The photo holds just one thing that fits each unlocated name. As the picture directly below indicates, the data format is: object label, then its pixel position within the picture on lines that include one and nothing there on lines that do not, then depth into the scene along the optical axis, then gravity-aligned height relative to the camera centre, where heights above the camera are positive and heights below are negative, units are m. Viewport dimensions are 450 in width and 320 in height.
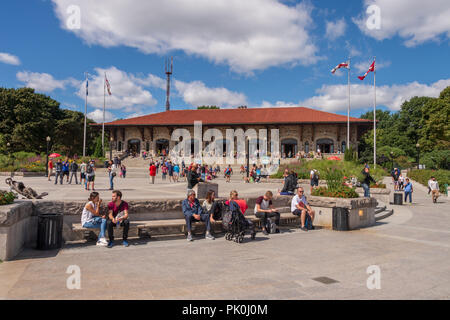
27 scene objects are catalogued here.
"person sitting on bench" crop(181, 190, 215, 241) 6.86 -1.04
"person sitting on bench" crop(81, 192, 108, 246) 6.14 -1.06
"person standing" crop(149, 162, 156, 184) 18.50 -0.21
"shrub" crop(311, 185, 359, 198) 8.69 -0.67
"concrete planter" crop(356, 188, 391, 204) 16.05 -1.29
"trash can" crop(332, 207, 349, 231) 8.20 -1.34
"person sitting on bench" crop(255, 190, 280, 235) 7.79 -1.09
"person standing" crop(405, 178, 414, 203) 14.97 -0.93
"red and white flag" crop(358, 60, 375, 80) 29.58 +9.76
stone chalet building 38.75 +5.59
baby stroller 6.71 -1.23
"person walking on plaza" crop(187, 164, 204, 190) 9.14 -0.32
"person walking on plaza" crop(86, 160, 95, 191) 13.28 -0.30
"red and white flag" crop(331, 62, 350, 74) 30.96 +10.55
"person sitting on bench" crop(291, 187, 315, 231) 8.31 -1.07
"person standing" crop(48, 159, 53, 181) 19.70 -0.05
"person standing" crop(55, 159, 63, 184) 16.70 -0.20
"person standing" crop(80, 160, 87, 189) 14.78 -0.22
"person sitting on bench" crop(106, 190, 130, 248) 6.15 -1.04
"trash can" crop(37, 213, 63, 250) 5.60 -1.23
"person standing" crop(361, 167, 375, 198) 12.75 -0.53
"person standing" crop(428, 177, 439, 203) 15.67 -1.01
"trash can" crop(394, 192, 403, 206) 14.65 -1.39
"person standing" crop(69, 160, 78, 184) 16.97 -0.06
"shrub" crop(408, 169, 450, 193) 22.05 -0.49
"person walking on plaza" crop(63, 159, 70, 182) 16.89 -0.11
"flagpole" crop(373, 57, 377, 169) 29.97 +9.84
